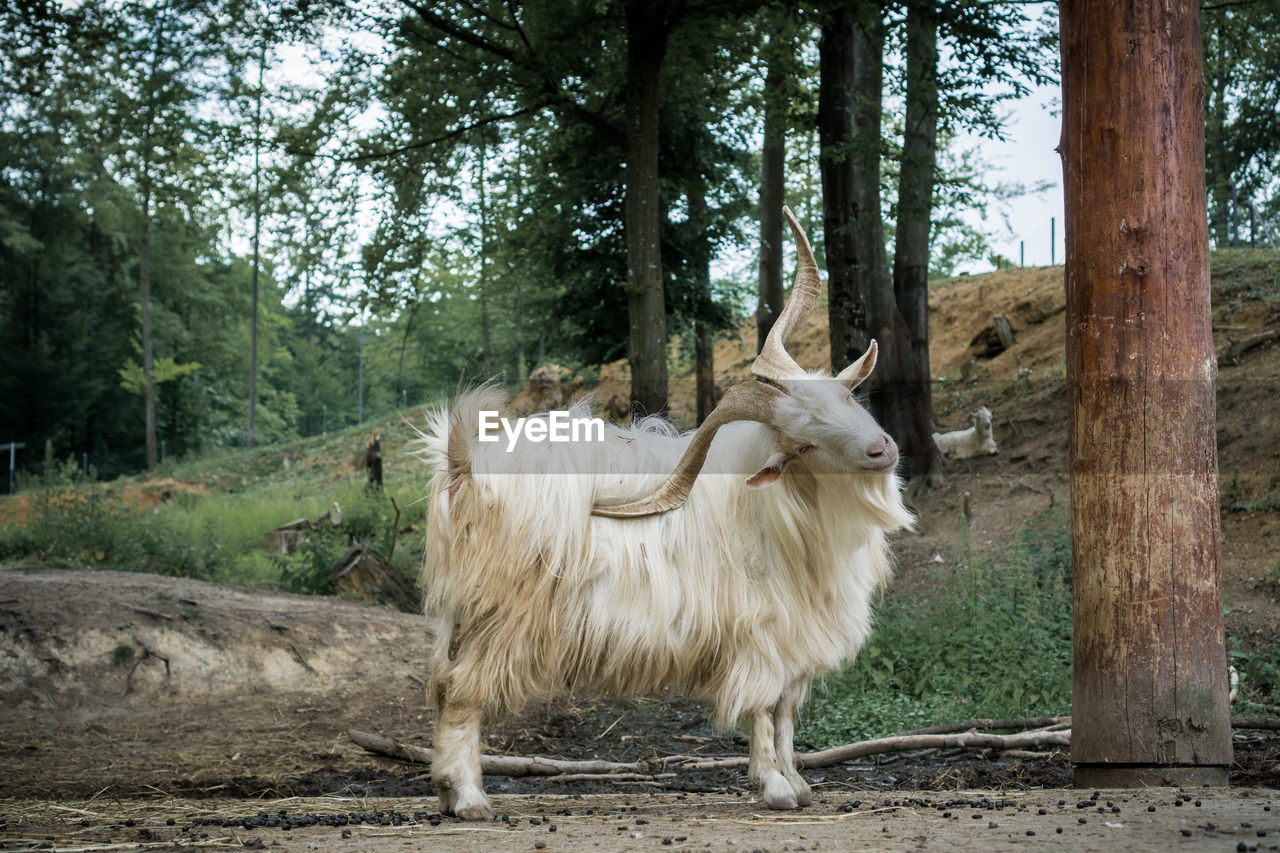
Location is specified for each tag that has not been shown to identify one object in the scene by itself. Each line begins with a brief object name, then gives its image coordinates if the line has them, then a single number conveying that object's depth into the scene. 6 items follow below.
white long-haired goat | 4.59
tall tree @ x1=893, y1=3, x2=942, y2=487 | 10.02
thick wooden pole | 4.22
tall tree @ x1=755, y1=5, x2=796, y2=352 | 12.69
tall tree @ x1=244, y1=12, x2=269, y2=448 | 10.87
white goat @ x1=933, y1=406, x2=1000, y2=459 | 13.47
